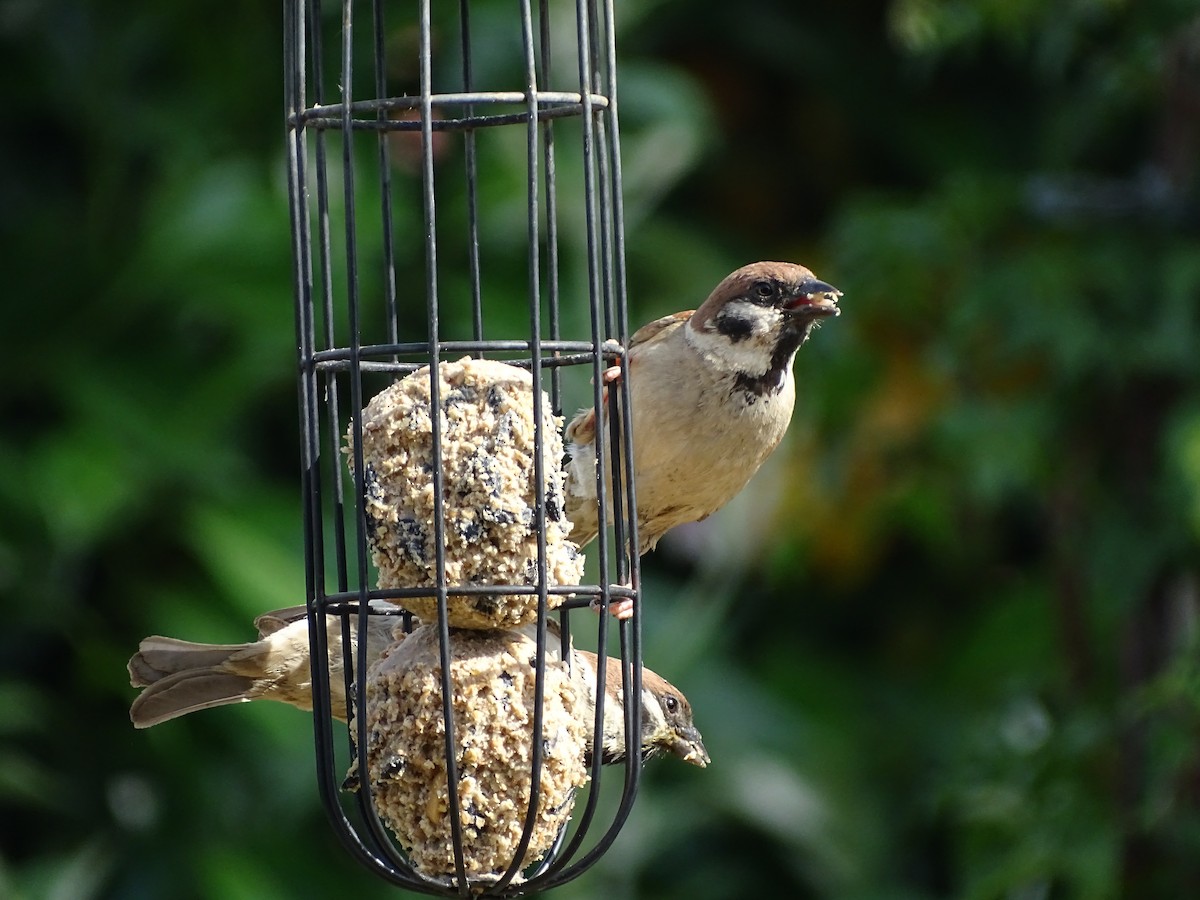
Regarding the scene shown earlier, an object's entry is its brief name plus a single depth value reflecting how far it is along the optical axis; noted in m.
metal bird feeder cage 6.57
